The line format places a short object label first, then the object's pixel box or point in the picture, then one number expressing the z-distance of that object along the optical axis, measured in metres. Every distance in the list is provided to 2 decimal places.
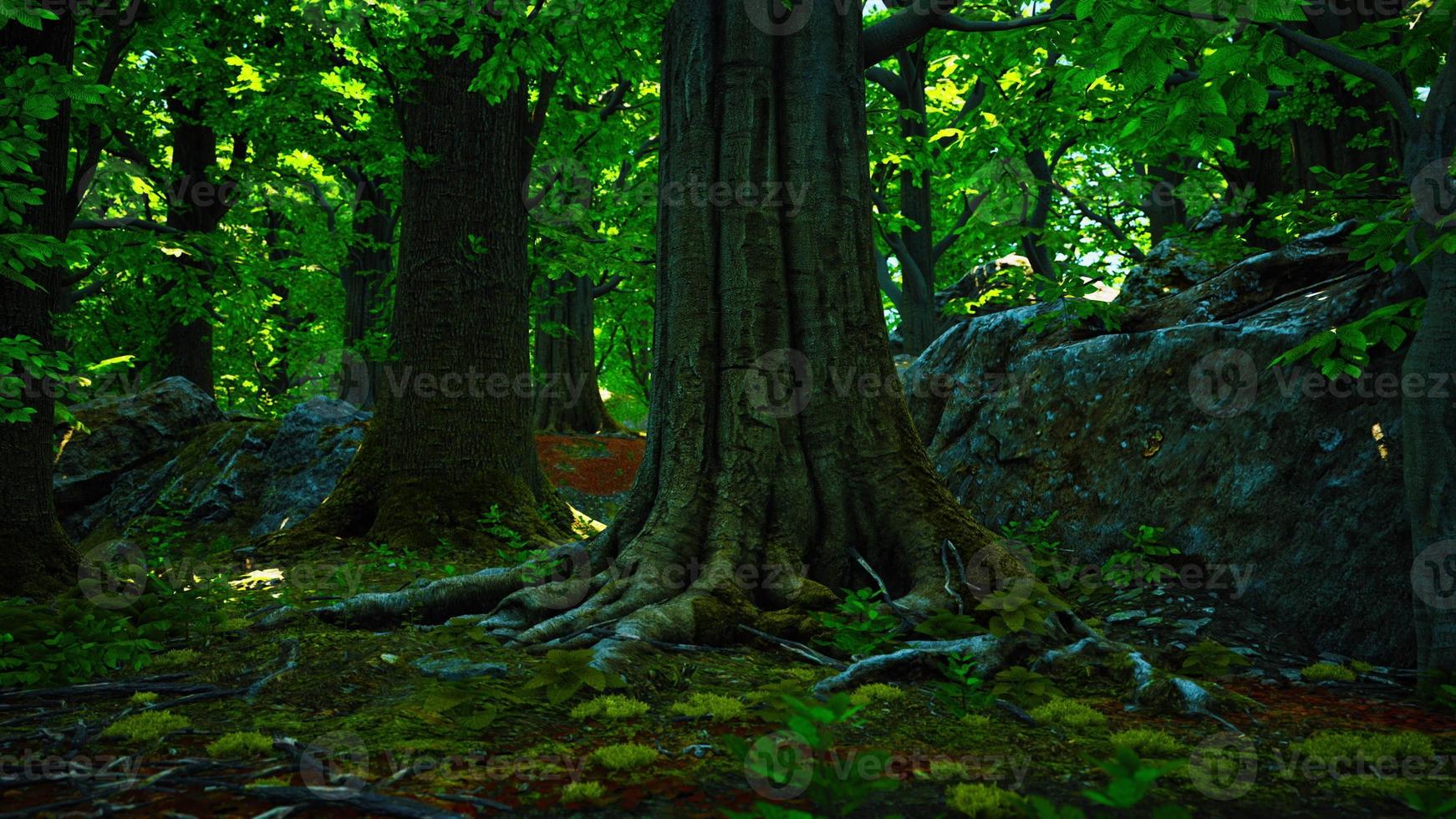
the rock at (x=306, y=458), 10.59
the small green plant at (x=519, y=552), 5.60
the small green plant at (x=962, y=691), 3.78
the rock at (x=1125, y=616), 5.54
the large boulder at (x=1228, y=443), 4.93
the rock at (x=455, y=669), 4.02
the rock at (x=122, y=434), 12.23
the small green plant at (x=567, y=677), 3.67
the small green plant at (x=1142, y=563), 5.82
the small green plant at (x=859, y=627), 4.53
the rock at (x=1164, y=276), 8.46
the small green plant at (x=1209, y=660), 4.51
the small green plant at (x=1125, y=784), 2.05
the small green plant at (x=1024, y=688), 3.90
